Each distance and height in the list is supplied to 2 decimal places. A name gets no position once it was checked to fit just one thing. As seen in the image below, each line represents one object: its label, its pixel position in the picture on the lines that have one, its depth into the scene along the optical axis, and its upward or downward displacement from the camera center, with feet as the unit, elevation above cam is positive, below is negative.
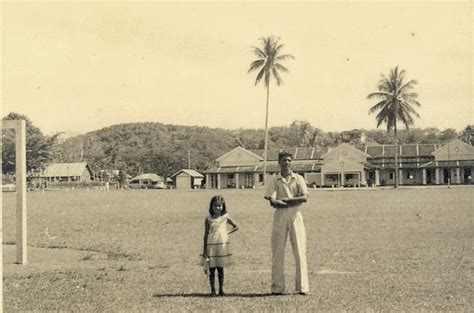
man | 22.54 -1.74
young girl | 22.99 -2.65
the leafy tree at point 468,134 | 276.74 +20.71
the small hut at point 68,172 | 305.73 +4.03
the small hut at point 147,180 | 296.92 -0.77
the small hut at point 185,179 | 265.13 -0.47
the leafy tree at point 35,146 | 231.18 +14.26
